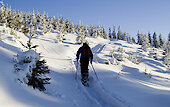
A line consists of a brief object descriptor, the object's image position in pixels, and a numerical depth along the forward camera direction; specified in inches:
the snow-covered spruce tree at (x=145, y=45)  2176.7
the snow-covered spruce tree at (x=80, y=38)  1626.5
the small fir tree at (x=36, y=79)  152.0
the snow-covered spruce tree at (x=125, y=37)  3599.9
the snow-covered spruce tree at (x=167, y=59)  1596.9
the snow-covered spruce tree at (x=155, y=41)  2964.6
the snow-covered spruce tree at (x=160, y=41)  3077.3
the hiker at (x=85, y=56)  281.3
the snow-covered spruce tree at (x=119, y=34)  3823.8
